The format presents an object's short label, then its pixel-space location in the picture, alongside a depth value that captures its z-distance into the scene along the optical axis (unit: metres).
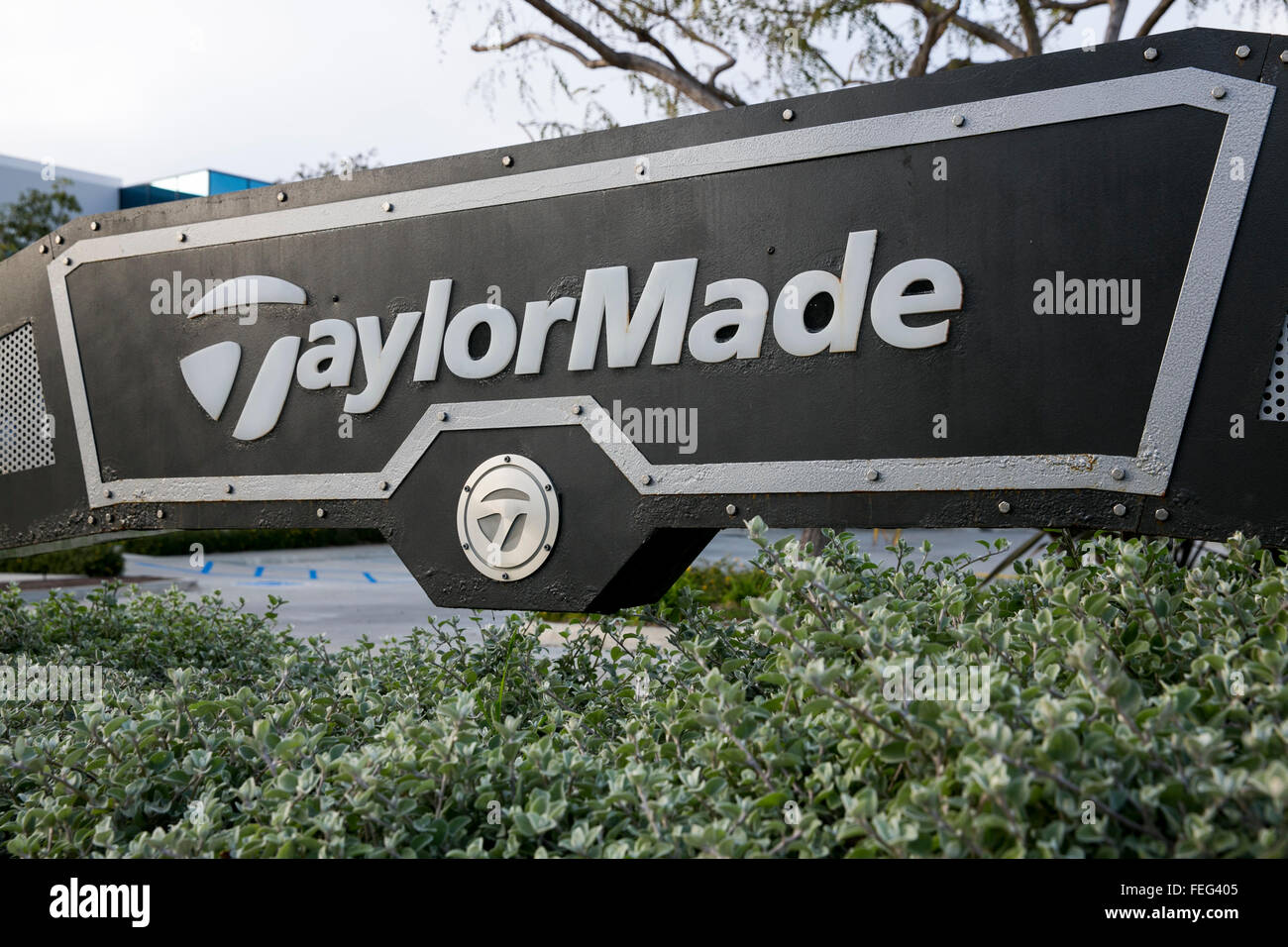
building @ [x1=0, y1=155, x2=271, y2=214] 26.31
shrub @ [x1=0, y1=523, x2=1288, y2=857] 1.64
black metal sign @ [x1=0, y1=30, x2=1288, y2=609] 2.55
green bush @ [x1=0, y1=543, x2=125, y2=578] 14.79
